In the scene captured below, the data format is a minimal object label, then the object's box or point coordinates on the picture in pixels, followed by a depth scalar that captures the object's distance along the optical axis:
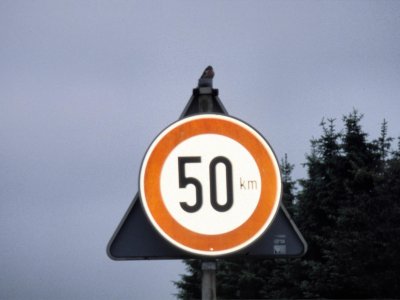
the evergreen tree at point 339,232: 46.83
